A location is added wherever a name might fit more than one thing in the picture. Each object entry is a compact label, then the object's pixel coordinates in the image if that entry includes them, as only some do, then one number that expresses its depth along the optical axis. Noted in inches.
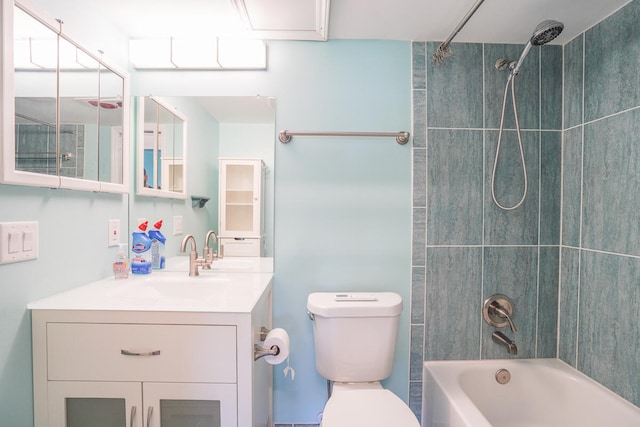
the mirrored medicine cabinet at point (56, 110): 36.2
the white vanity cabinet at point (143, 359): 38.8
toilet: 53.2
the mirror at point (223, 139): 59.5
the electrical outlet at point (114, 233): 54.6
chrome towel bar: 58.9
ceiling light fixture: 59.3
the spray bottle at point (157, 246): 60.5
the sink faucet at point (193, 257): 59.2
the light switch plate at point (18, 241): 35.4
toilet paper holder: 42.8
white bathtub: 52.9
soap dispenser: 53.7
